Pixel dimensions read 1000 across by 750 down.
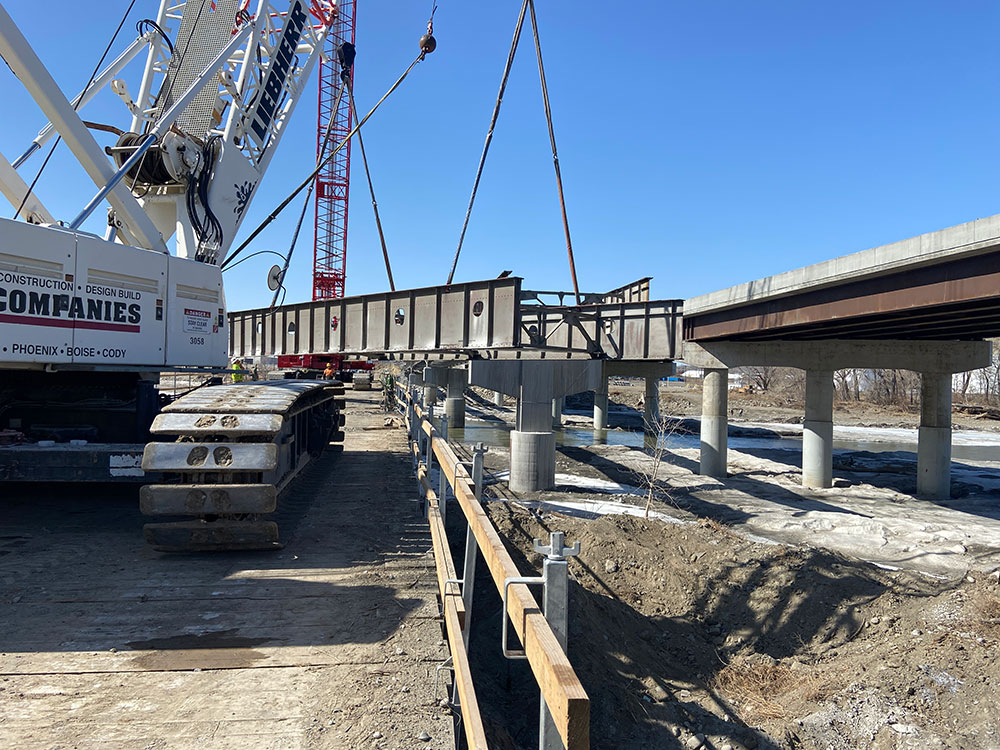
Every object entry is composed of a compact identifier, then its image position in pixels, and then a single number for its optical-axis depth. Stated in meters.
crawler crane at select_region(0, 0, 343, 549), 6.64
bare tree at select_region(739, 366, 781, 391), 73.25
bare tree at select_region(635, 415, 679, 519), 14.70
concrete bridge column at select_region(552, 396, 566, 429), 34.63
